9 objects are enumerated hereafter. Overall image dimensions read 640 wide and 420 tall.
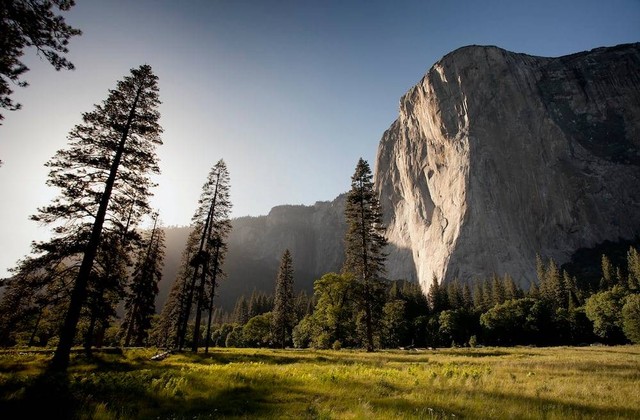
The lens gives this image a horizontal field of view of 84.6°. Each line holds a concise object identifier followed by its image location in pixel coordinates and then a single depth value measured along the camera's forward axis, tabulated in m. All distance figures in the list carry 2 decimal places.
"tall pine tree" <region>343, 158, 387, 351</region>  30.56
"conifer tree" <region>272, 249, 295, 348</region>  55.38
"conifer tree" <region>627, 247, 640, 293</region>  76.19
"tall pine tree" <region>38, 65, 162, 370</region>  15.53
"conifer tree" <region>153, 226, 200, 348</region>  34.31
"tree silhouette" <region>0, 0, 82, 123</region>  11.43
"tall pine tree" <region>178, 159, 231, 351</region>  28.78
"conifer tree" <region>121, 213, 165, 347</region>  36.12
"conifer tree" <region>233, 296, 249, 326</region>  107.31
